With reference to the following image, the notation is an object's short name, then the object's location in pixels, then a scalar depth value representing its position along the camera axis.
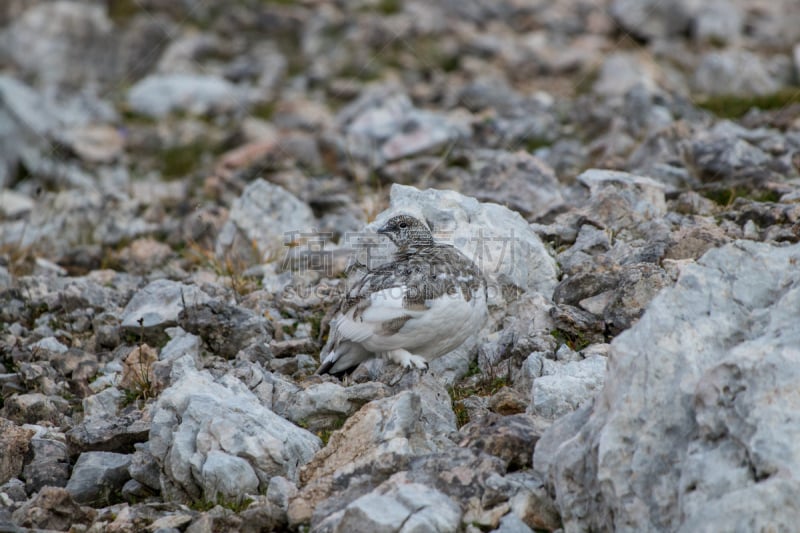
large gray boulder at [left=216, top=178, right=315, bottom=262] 17.75
